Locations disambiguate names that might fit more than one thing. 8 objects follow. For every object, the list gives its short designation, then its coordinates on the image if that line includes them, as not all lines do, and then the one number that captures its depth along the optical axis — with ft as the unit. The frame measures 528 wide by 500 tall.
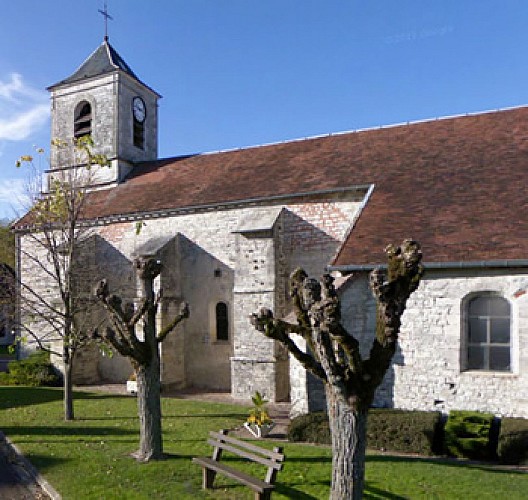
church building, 31.73
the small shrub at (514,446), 26.53
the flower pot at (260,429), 31.96
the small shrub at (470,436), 27.61
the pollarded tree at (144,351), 25.88
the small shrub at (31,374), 53.83
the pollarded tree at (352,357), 16.10
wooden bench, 18.62
